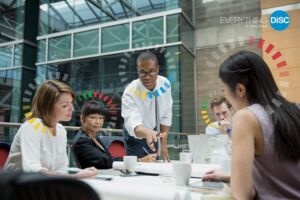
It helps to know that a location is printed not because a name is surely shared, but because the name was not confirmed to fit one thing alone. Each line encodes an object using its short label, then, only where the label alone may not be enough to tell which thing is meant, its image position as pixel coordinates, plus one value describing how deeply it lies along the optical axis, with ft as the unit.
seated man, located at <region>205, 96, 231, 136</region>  7.72
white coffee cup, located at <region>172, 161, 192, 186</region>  3.36
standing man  6.27
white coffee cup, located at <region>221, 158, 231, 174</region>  3.38
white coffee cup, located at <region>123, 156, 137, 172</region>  4.48
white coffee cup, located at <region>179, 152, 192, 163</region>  5.08
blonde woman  4.19
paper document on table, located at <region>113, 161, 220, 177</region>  4.32
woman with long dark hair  2.43
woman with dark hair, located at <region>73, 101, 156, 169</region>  5.66
